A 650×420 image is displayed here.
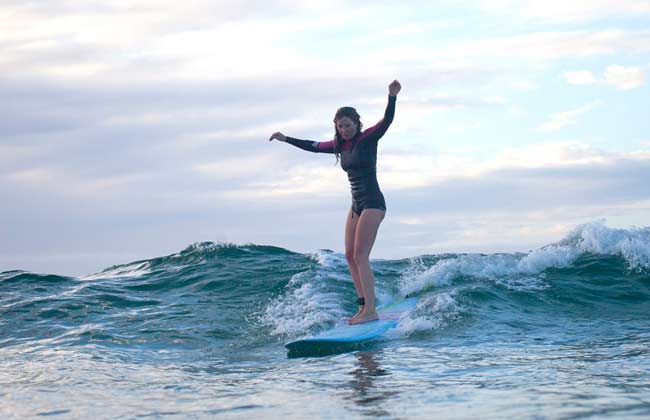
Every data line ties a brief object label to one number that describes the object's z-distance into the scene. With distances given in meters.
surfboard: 7.65
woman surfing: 8.52
